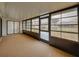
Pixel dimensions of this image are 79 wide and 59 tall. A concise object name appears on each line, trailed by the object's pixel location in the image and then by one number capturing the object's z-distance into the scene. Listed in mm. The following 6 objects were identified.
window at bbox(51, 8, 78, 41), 1734
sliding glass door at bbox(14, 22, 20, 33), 5416
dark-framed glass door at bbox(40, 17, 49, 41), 2751
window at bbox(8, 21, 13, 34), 4878
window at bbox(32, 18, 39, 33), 3563
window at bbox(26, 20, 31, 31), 4707
